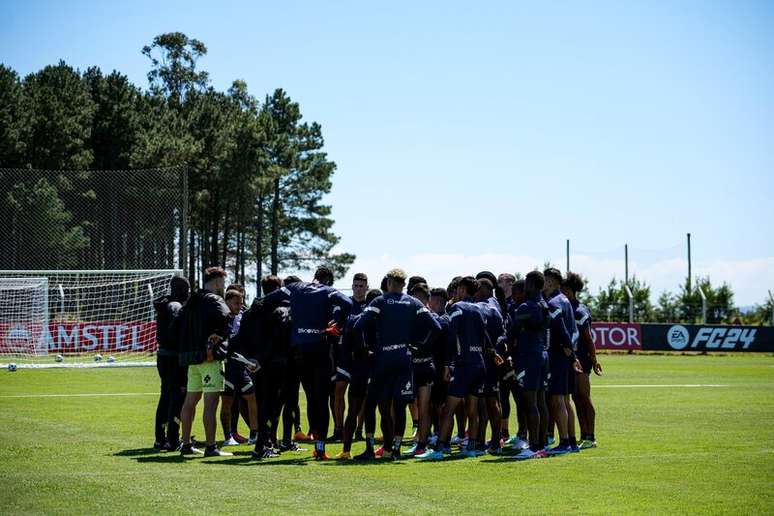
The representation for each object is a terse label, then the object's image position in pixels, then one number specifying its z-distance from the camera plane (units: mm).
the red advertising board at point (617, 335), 48906
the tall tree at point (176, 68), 74062
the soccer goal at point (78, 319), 37125
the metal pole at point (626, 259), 59041
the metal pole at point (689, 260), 59456
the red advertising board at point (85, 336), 37188
